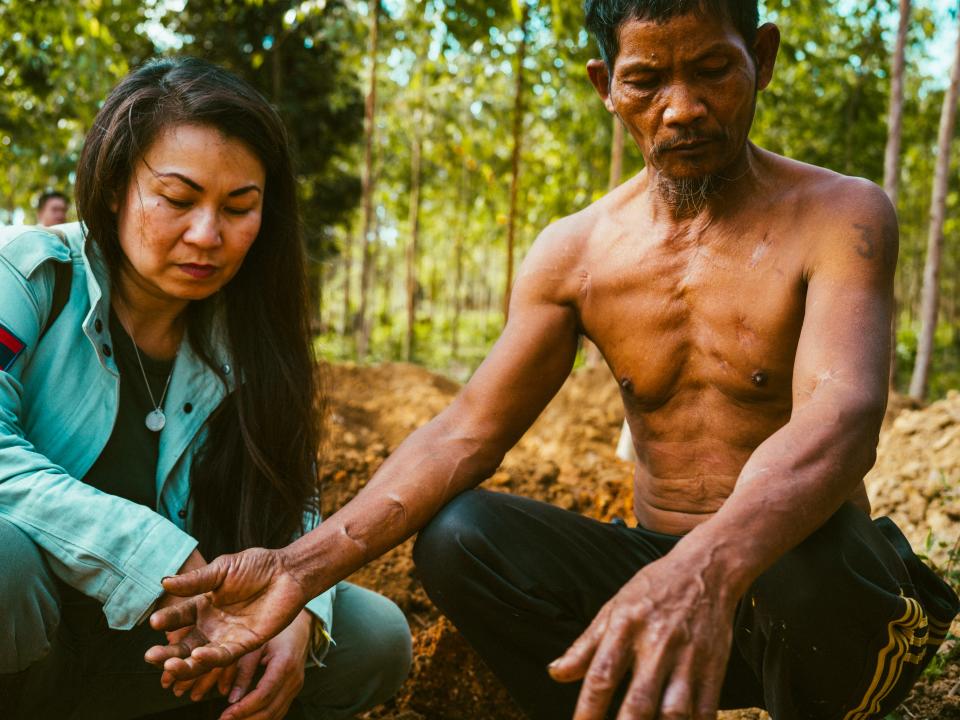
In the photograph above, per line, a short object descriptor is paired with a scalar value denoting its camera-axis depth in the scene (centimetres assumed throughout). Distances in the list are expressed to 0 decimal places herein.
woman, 164
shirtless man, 148
